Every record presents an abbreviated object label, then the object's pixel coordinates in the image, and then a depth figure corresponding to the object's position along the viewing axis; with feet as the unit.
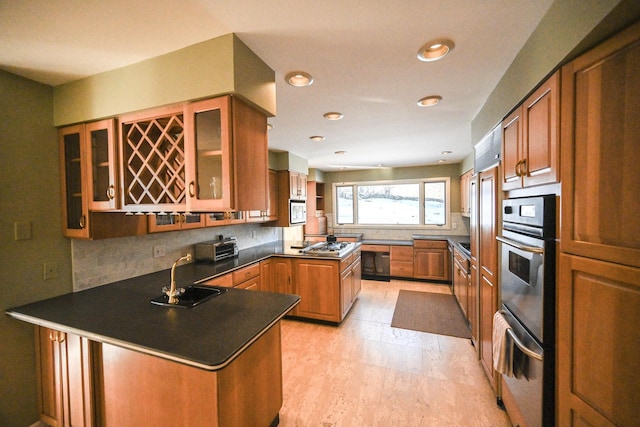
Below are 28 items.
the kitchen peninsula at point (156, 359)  3.92
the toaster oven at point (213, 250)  9.55
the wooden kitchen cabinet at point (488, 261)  6.25
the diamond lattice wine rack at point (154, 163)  5.01
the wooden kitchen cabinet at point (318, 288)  10.31
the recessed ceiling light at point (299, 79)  5.56
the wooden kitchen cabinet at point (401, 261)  16.56
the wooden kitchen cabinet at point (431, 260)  15.74
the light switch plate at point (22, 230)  5.30
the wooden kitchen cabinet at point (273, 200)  12.87
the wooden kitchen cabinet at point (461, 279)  10.03
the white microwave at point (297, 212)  13.56
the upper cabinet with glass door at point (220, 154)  4.53
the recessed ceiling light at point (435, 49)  4.46
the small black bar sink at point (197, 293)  5.77
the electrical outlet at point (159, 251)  8.07
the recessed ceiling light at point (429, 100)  6.81
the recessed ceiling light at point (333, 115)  7.92
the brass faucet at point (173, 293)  5.48
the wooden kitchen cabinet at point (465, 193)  14.29
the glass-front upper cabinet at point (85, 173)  5.64
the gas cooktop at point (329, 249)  10.69
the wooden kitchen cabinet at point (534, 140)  3.85
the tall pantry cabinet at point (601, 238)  2.93
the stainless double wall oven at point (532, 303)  4.05
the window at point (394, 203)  17.99
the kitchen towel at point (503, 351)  4.94
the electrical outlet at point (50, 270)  5.74
